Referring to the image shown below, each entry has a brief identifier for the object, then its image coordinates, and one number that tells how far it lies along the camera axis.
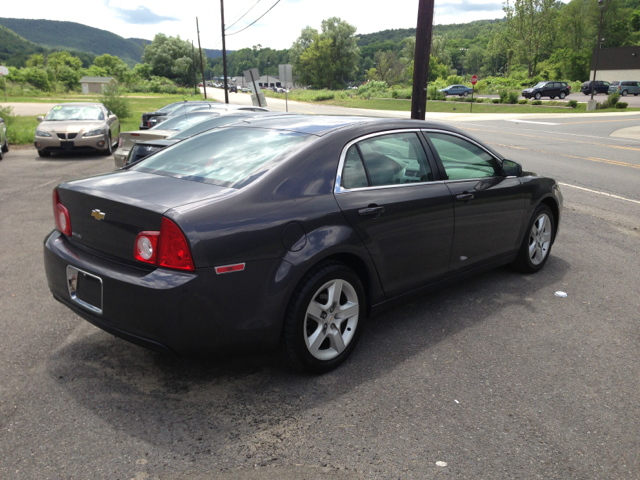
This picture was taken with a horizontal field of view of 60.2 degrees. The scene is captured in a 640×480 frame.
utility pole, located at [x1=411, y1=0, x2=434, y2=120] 11.38
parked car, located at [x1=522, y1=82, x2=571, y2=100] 55.47
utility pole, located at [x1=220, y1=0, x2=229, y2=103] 39.40
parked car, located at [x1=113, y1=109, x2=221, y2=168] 9.25
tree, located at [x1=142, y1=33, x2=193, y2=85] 116.94
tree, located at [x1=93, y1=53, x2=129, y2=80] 188.48
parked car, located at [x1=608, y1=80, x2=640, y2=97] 62.71
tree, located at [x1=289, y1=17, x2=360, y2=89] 109.88
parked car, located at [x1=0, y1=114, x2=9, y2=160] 15.55
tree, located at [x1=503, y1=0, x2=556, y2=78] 89.00
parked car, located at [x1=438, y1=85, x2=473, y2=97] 63.86
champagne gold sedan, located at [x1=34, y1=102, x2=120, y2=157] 15.12
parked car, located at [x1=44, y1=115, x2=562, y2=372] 2.96
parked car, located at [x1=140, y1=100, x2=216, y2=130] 16.21
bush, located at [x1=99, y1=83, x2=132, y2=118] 25.75
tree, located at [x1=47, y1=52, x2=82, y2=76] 154.45
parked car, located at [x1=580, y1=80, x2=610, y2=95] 61.00
